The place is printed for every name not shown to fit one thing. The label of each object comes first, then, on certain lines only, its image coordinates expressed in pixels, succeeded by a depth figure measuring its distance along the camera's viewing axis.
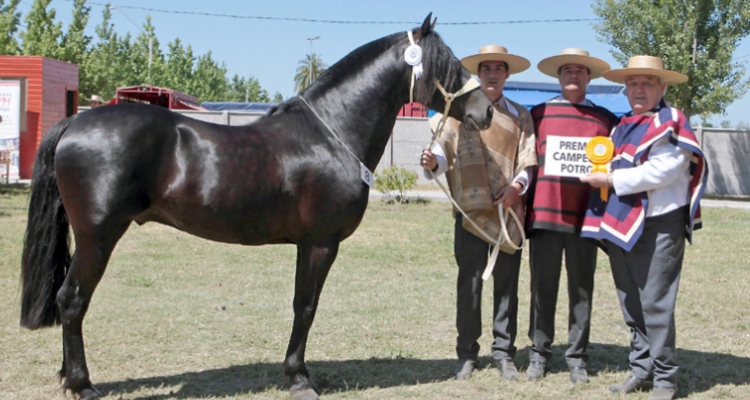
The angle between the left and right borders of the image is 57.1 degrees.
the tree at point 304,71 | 71.68
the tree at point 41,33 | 31.12
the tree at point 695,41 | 20.28
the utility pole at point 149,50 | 50.51
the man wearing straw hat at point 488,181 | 4.82
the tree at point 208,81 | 58.88
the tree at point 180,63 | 55.19
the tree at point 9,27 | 28.41
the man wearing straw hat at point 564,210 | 4.71
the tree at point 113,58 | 45.71
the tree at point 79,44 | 31.64
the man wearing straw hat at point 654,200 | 4.32
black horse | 4.04
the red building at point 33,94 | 21.02
